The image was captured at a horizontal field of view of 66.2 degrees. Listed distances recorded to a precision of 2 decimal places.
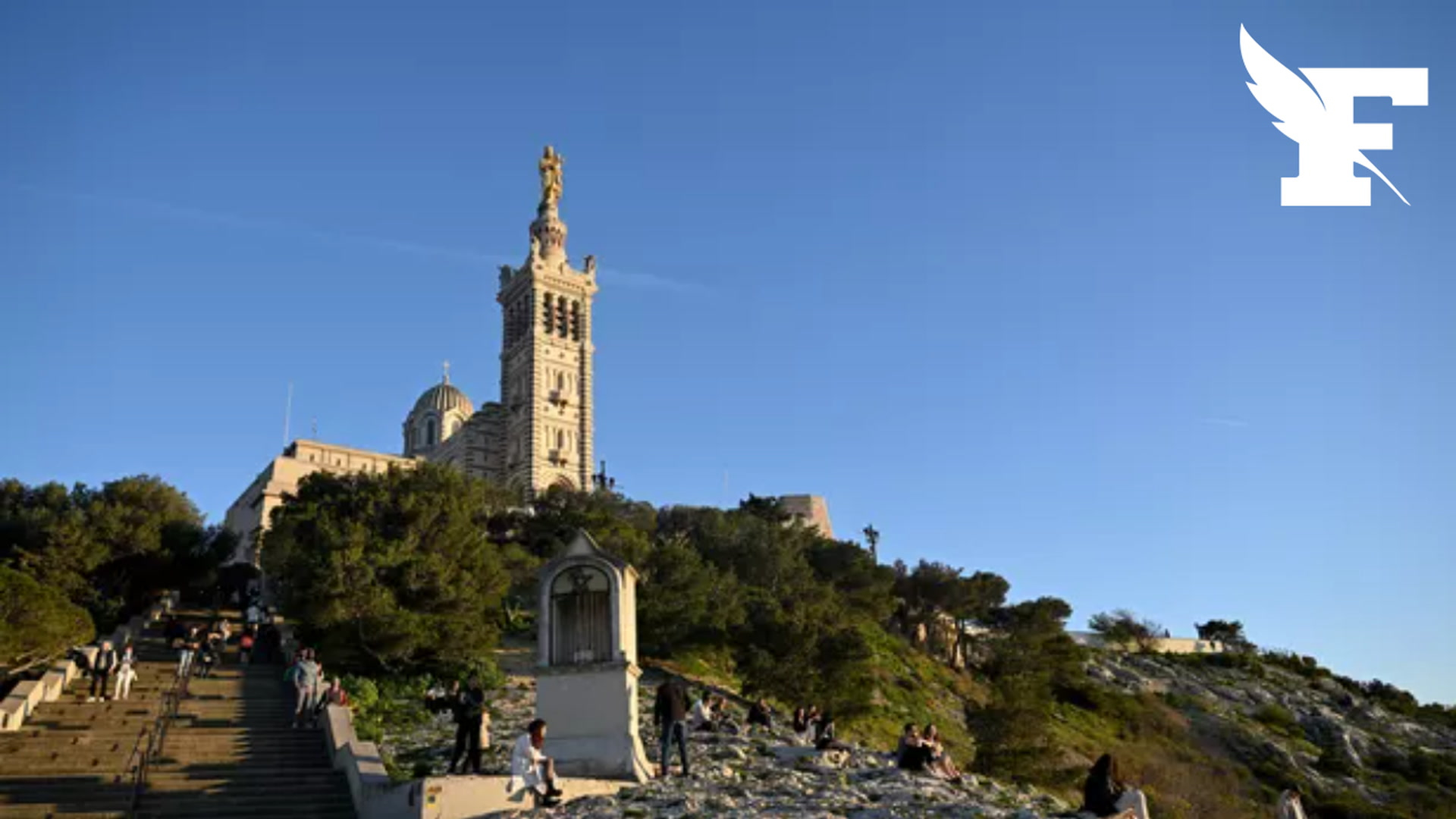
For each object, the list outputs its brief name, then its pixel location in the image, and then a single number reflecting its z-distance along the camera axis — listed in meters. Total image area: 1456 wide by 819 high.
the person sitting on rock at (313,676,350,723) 21.00
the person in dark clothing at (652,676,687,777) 16.86
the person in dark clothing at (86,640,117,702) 22.75
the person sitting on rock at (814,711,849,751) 21.68
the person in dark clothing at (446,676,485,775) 16.17
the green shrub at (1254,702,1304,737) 68.01
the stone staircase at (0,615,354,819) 16.09
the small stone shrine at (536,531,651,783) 16.91
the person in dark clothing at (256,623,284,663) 29.47
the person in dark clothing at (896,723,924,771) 18.55
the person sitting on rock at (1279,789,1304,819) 15.85
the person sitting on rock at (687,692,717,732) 21.59
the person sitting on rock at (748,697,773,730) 24.45
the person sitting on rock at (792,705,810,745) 25.04
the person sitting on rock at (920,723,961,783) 18.59
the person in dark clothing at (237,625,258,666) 28.80
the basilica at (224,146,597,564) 75.25
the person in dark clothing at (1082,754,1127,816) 14.63
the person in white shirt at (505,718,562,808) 14.68
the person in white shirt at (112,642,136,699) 23.09
